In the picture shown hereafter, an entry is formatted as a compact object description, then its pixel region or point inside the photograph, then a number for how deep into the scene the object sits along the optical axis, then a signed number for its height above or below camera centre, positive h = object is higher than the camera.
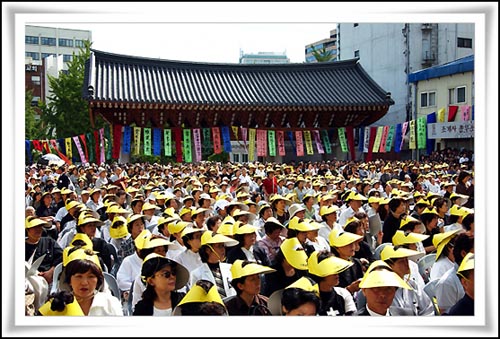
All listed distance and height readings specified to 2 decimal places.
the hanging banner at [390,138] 23.62 +1.13
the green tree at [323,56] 45.01 +8.75
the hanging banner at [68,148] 24.26 +0.74
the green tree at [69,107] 33.66 +3.51
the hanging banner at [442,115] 24.48 +2.17
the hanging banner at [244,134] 24.49 +1.35
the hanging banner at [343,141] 25.05 +1.07
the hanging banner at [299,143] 24.83 +0.97
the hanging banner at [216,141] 24.16 +1.03
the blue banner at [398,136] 23.55 +1.20
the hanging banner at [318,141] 25.20 +1.08
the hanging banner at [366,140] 24.82 +1.08
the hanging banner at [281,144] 24.69 +0.92
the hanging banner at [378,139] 24.10 +1.11
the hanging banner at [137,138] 23.39 +1.12
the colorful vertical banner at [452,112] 23.89 +2.24
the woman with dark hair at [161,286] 4.45 -0.96
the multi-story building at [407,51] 30.06 +6.16
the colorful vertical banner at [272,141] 24.42 +1.04
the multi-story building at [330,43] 70.57 +15.51
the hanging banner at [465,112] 23.03 +2.16
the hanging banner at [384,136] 23.80 +1.22
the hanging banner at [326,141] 25.34 +1.08
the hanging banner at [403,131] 23.33 +1.40
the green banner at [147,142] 23.56 +0.97
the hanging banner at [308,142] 25.27 +1.03
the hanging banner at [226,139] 24.28 +1.13
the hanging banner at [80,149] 23.41 +0.68
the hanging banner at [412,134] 23.39 +1.26
